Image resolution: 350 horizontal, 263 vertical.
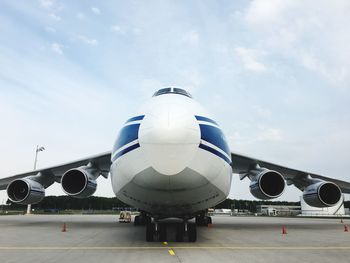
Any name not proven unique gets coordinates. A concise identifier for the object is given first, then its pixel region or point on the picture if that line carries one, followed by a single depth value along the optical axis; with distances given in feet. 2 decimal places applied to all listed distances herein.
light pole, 115.14
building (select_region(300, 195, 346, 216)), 141.98
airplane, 17.72
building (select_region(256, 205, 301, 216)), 169.99
